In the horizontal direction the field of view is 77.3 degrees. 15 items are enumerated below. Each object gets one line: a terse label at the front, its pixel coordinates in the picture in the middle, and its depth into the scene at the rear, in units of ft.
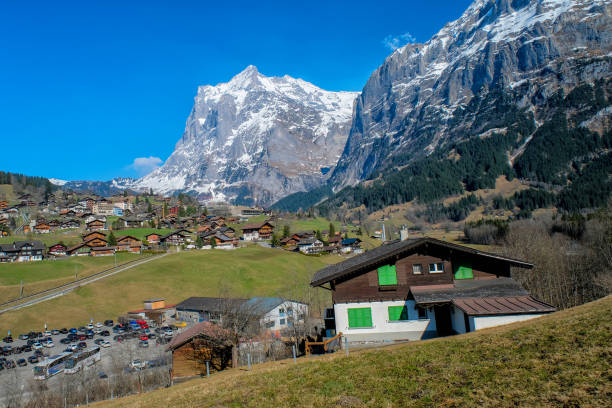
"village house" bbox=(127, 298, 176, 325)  275.18
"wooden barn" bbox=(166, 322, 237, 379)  120.47
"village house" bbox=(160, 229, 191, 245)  547.49
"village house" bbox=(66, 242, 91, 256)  456.45
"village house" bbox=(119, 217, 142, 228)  636.07
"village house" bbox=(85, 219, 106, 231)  626.15
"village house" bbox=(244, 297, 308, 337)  223.06
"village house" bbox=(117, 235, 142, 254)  476.01
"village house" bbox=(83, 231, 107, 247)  471.91
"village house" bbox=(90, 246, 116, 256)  453.58
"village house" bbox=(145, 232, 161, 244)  544.91
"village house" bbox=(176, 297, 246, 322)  252.54
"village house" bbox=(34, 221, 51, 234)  583.99
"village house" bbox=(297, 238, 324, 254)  544.09
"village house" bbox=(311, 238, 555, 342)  99.40
